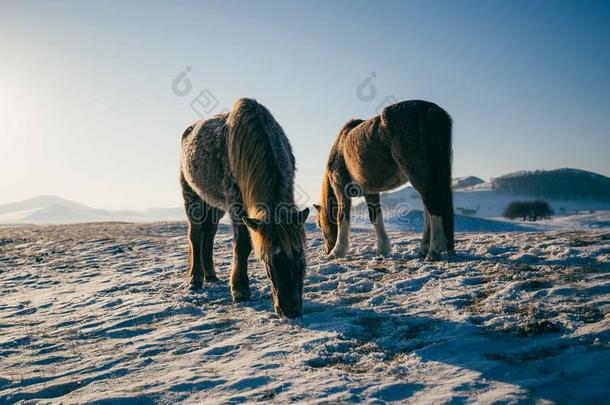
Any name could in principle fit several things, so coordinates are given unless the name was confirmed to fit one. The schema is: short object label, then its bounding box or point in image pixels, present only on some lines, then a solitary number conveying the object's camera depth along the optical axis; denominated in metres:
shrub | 36.16
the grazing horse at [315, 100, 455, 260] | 5.73
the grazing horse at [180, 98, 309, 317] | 3.95
